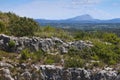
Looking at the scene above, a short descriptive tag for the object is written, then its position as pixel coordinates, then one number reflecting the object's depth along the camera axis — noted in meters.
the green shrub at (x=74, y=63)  16.15
